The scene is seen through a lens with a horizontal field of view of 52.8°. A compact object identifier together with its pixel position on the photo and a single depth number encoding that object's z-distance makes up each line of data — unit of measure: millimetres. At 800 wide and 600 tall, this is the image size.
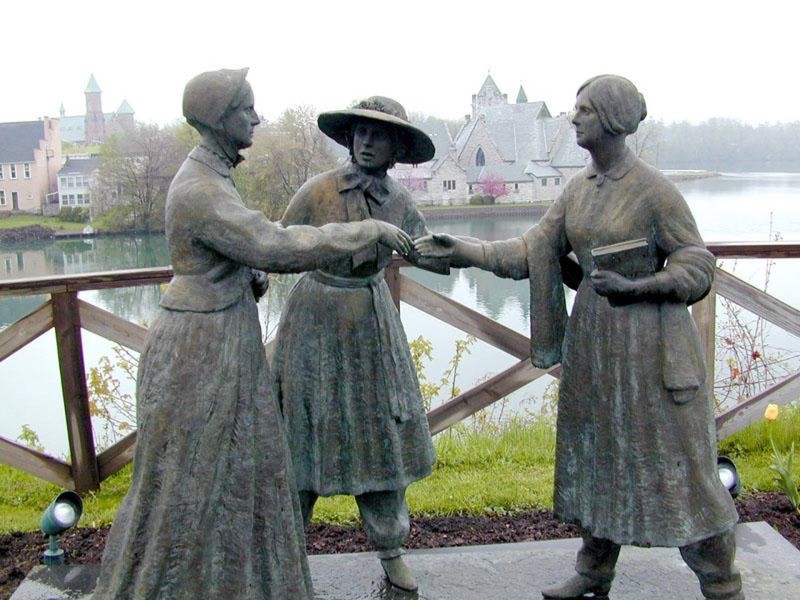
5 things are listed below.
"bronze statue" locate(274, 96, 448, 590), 3139
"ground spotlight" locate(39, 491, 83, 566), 3898
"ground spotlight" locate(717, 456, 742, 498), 4193
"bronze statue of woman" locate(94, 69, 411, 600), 2566
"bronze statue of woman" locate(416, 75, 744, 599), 2857
